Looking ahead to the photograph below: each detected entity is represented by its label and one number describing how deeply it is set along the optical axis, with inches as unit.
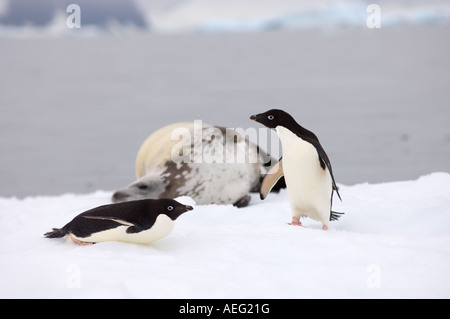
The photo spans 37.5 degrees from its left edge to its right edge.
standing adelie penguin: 131.1
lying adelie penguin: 113.3
